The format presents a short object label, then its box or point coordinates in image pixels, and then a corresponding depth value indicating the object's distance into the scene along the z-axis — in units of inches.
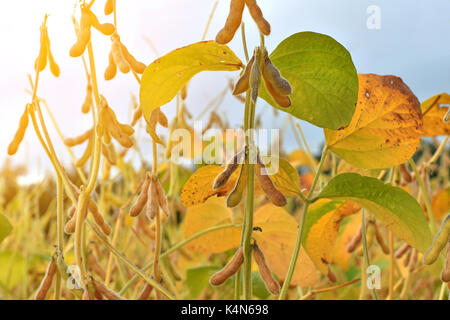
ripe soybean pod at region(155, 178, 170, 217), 15.1
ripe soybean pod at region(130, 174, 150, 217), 14.5
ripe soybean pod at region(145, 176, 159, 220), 14.4
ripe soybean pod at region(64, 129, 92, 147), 18.0
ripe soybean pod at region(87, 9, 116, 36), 13.6
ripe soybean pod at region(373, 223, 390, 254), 19.3
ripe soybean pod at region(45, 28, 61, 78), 14.6
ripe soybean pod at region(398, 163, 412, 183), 19.2
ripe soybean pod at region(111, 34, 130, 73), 13.5
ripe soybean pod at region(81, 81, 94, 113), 16.7
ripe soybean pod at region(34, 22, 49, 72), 13.4
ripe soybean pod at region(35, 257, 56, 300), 13.8
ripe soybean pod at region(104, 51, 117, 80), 14.4
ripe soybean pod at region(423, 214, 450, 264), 12.1
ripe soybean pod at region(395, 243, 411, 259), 21.7
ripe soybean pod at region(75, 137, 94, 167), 17.2
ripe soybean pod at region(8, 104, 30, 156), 13.8
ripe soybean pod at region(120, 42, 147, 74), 13.9
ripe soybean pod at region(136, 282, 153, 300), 16.8
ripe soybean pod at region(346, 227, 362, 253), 19.9
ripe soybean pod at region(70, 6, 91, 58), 12.9
